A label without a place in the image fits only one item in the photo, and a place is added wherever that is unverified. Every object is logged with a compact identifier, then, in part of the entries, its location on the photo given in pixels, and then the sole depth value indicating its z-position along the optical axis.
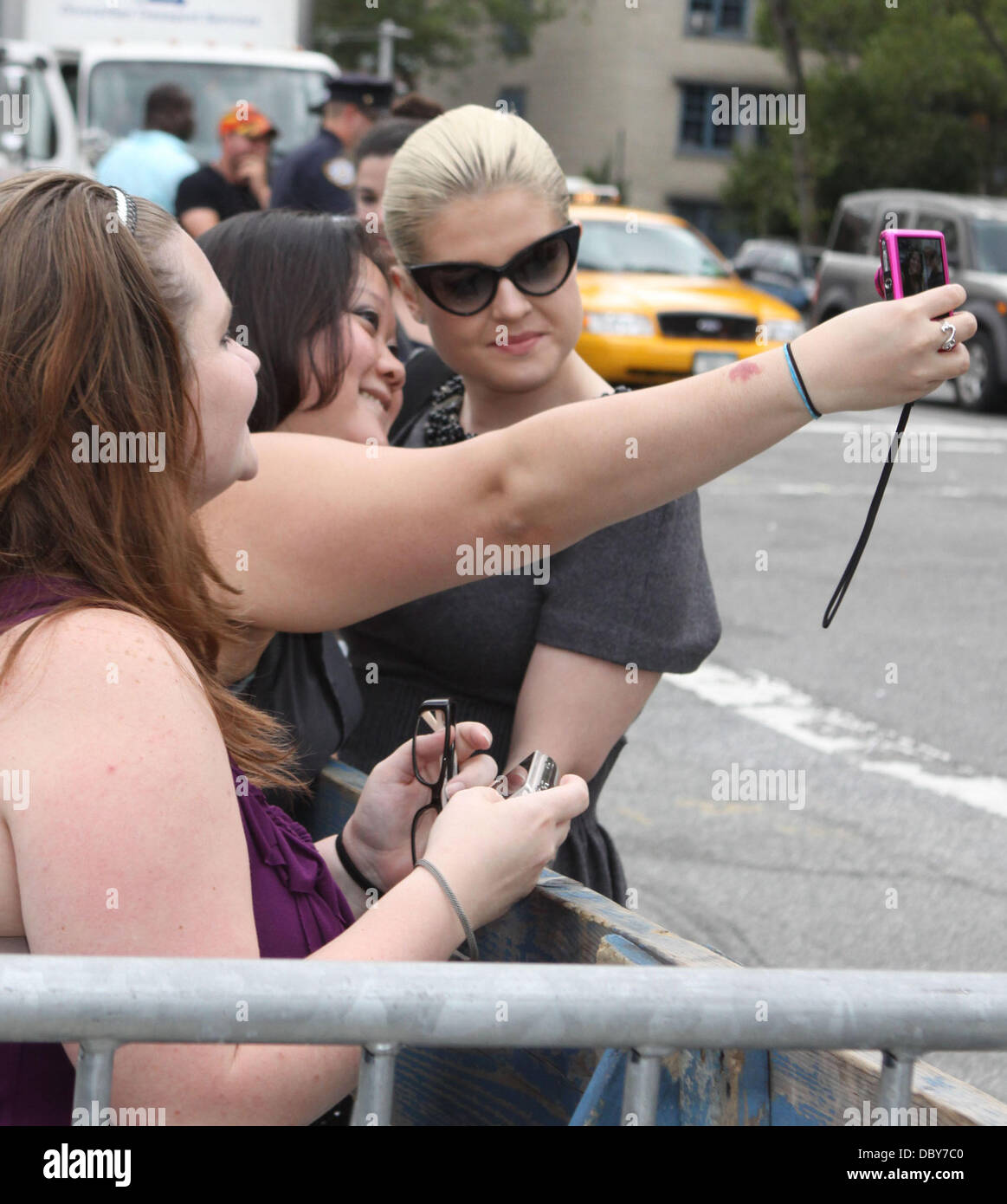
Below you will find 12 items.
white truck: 14.30
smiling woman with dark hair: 2.41
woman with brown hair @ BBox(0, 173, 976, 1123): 1.41
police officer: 7.51
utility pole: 35.18
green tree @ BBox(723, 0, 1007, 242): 37.06
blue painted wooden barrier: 1.51
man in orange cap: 8.45
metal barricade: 1.22
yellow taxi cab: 15.48
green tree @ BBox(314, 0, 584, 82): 45.03
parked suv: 16.95
